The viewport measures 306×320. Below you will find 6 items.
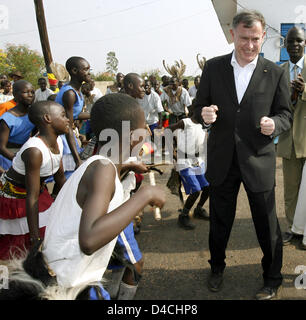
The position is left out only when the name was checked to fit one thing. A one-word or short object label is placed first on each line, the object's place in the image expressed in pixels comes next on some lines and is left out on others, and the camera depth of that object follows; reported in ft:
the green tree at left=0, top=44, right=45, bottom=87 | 86.14
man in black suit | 7.32
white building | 32.27
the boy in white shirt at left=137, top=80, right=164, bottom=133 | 26.27
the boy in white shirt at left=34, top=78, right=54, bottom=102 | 31.81
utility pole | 40.27
